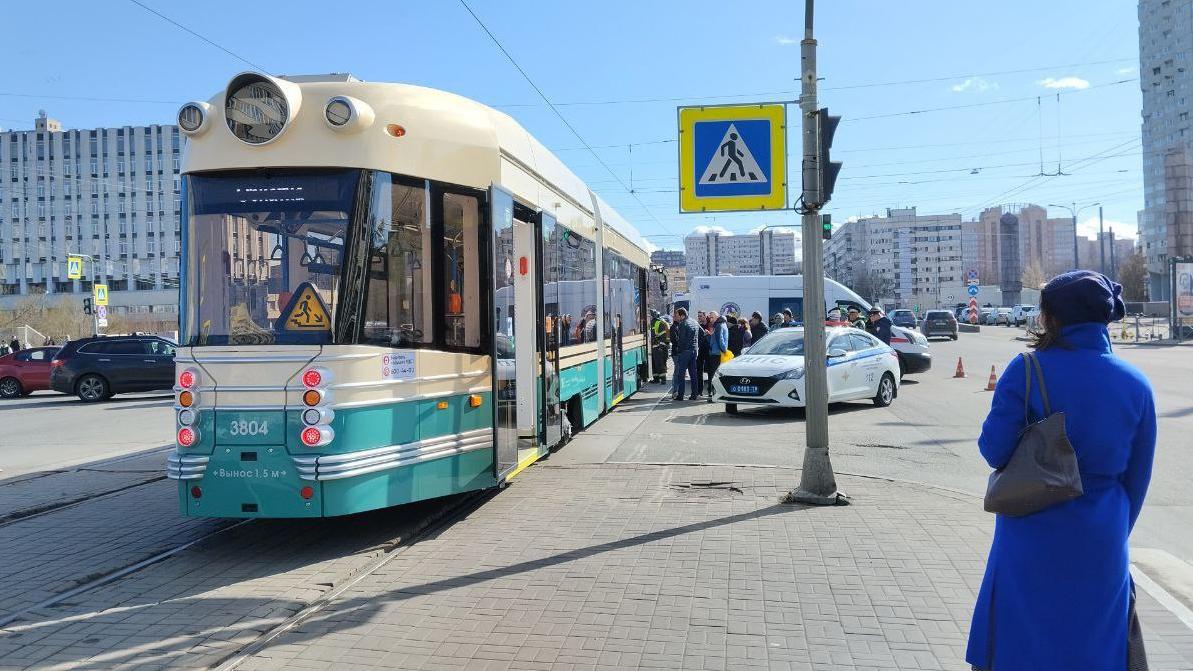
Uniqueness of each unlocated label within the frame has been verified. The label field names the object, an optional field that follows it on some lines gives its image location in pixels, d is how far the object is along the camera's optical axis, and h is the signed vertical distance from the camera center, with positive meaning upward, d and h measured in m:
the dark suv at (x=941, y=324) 49.69 -0.07
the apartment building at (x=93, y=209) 103.19 +14.88
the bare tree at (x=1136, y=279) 95.12 +3.98
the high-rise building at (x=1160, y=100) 104.19 +25.74
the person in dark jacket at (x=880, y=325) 19.53 -0.03
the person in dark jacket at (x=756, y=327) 22.47 -0.01
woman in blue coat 2.94 -0.61
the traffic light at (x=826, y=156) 8.24 +1.51
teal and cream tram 6.34 +0.28
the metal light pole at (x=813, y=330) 8.13 -0.04
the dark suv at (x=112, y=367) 23.80 -0.67
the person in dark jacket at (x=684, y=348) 17.75 -0.38
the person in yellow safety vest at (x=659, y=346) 21.69 -0.43
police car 15.12 -0.79
